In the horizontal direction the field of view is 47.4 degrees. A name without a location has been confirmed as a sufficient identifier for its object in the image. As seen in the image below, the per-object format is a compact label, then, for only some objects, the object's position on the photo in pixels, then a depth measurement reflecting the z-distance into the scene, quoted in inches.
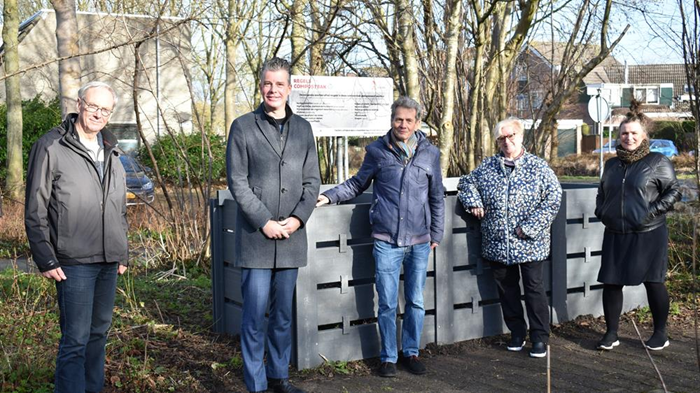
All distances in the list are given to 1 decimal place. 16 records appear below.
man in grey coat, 179.2
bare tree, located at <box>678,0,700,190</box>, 261.7
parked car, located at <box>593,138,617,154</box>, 1497.0
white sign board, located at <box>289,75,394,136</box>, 325.7
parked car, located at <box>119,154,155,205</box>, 338.8
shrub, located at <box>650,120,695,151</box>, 385.7
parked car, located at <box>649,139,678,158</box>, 1408.1
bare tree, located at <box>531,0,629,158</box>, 350.6
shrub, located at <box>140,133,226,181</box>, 335.0
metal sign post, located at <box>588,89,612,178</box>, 803.4
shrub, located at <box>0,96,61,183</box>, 903.7
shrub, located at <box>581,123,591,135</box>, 2077.4
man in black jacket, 155.9
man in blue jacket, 206.2
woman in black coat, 223.9
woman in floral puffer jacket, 223.5
